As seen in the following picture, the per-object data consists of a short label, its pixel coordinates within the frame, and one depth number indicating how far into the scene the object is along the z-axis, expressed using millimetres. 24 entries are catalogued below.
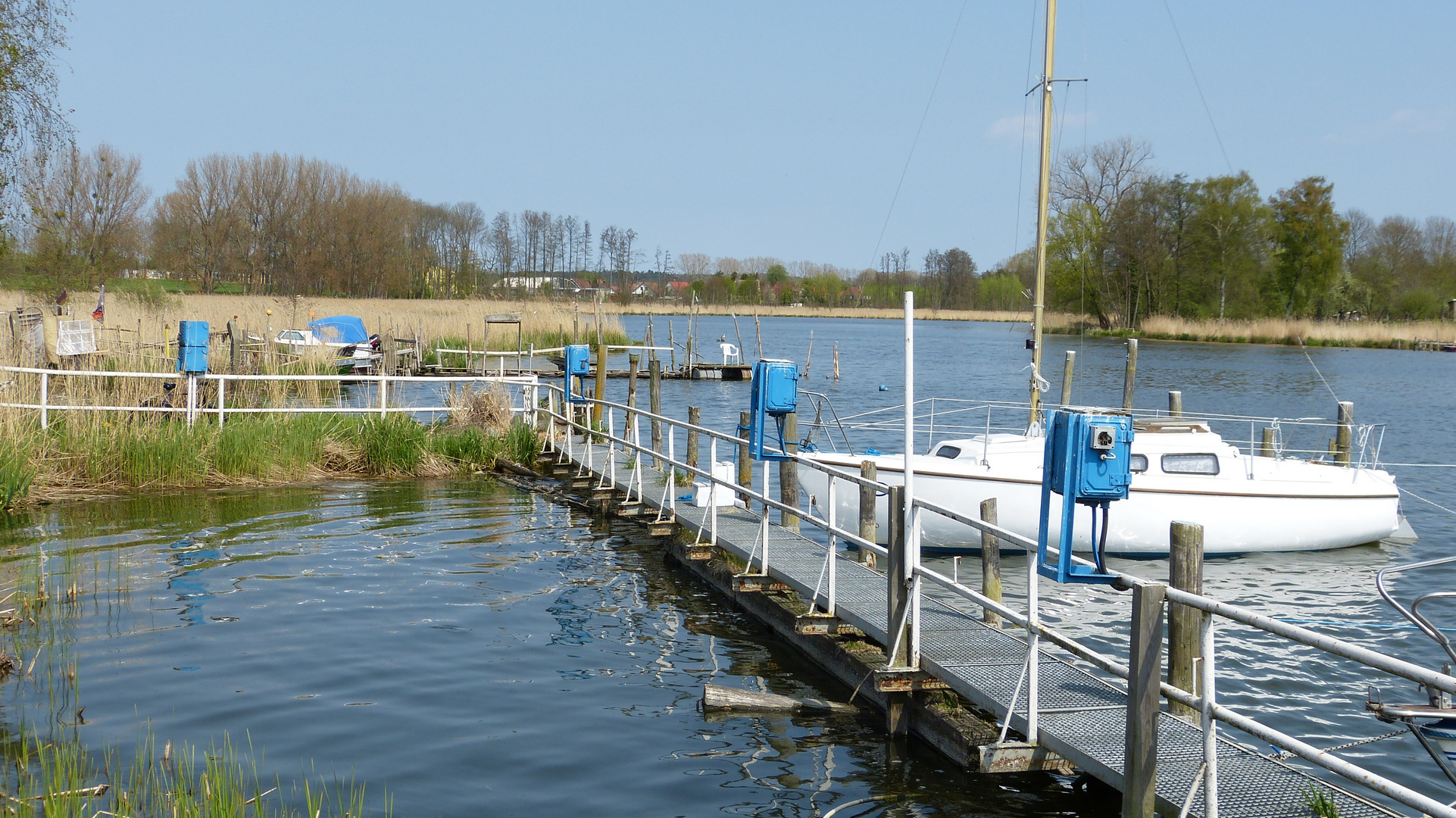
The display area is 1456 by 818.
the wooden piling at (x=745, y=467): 14820
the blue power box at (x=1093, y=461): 6324
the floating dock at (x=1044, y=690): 5453
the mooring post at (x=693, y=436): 16359
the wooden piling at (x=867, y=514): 10625
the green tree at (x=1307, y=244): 65312
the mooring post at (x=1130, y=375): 20750
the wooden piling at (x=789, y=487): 13383
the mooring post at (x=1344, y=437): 18609
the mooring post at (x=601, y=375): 21320
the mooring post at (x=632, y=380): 23328
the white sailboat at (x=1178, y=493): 14484
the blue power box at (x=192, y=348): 17391
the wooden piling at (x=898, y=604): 7484
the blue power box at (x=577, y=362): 18625
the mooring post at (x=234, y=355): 21391
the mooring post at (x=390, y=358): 36844
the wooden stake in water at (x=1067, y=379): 20406
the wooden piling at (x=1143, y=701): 5137
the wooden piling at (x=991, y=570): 9695
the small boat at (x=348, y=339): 37262
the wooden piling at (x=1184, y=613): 7336
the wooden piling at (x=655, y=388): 22703
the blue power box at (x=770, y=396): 11016
